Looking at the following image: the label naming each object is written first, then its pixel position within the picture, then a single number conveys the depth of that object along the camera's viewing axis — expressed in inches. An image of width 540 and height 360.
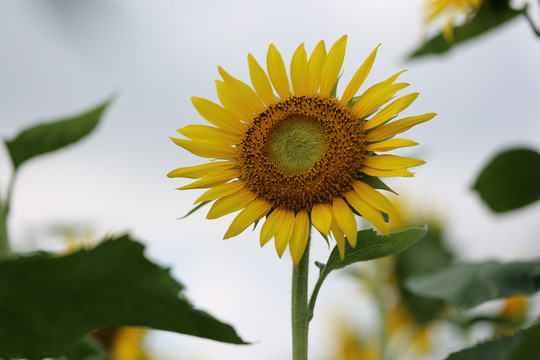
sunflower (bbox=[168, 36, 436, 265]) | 47.3
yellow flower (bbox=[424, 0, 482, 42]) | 66.4
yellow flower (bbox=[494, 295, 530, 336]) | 103.8
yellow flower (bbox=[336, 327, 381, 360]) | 130.5
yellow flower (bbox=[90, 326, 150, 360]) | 82.1
